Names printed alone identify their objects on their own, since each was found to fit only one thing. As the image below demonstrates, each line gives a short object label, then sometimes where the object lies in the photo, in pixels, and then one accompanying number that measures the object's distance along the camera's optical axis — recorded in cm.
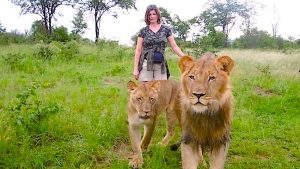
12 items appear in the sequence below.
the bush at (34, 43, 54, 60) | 821
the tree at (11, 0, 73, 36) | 2313
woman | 368
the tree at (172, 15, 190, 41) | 2065
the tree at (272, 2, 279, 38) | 3361
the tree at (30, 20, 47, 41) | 2354
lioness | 296
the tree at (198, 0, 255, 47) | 2903
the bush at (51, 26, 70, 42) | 1701
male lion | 228
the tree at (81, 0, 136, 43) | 2504
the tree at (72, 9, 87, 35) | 2723
